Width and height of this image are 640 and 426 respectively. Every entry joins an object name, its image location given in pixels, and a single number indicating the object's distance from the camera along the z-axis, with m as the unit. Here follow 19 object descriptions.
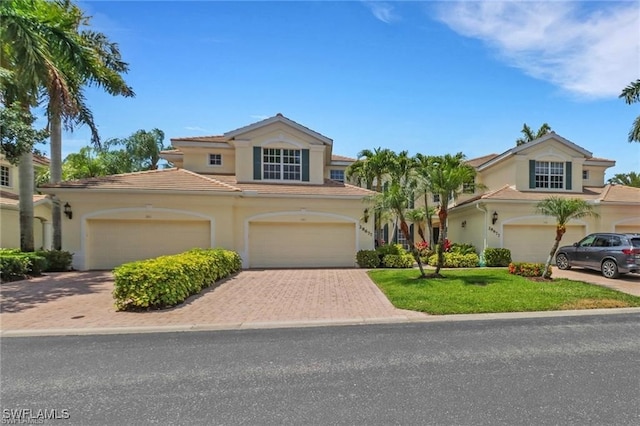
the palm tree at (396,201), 11.88
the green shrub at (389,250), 16.59
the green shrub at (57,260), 13.85
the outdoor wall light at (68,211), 14.47
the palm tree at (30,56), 11.02
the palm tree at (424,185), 12.46
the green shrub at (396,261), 16.23
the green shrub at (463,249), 17.84
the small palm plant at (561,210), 12.00
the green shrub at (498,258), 17.17
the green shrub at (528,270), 12.97
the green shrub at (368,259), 16.27
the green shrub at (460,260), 16.95
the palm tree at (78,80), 12.83
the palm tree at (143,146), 33.34
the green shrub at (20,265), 11.78
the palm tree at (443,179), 11.94
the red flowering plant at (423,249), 19.34
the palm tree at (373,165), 21.47
